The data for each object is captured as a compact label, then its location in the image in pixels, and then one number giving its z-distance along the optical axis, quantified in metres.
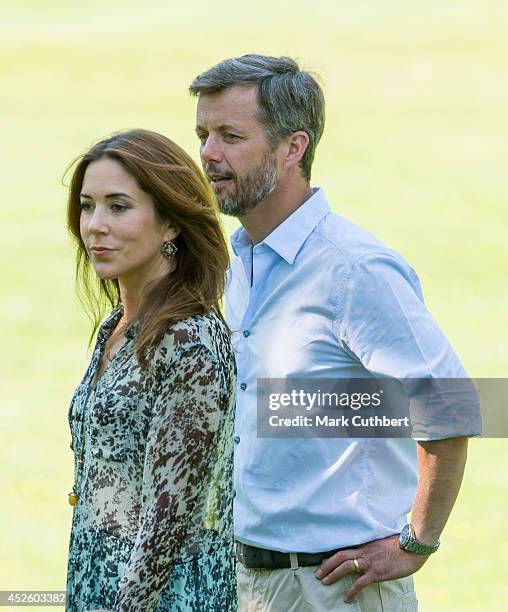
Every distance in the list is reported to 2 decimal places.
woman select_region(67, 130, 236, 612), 5.98
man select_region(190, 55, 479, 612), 7.52
